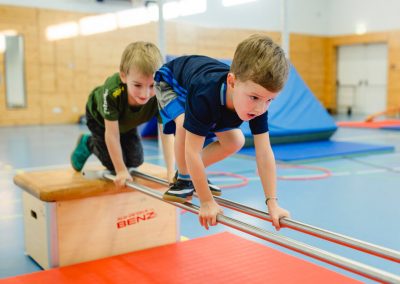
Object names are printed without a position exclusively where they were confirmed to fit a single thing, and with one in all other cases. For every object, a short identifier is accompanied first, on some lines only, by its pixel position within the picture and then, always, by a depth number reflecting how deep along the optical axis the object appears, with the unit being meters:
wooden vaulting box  2.27
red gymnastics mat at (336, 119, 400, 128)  9.23
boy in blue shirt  1.51
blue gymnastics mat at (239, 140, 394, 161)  5.25
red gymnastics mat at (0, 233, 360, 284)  2.06
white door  13.87
